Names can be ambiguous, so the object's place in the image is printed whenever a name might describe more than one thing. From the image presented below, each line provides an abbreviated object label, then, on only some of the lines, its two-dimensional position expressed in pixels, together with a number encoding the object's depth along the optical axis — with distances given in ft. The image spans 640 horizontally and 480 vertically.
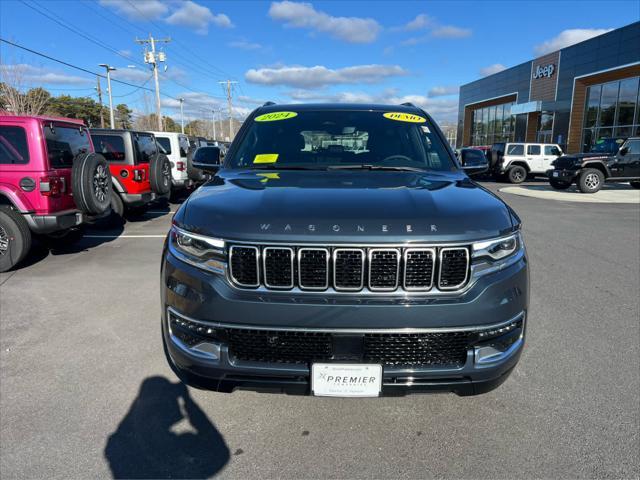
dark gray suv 6.50
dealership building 82.53
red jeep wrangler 29.53
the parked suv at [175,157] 42.16
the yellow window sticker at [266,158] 10.70
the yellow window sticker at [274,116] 11.91
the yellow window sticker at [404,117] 11.96
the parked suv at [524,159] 70.54
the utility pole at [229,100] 217.15
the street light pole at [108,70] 140.26
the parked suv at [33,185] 18.44
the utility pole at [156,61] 122.52
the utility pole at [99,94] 165.58
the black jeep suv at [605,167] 53.26
